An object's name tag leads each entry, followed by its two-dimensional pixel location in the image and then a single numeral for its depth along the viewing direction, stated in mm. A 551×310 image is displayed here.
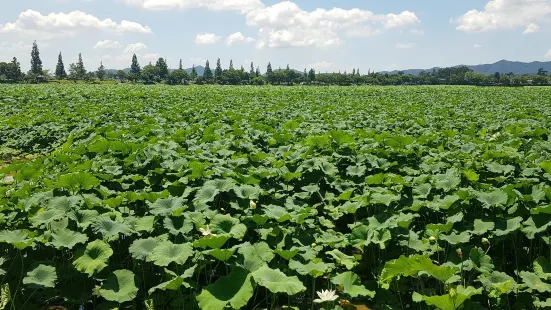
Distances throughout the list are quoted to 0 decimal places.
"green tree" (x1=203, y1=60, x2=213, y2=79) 128275
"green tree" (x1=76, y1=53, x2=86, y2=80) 102988
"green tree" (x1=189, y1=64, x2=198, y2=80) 115750
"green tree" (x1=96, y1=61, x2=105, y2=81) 118612
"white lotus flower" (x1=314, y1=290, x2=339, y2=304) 3043
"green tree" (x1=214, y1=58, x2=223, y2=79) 119825
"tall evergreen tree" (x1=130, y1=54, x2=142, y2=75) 134175
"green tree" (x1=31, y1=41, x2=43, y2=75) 114188
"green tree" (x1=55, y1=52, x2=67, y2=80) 114675
